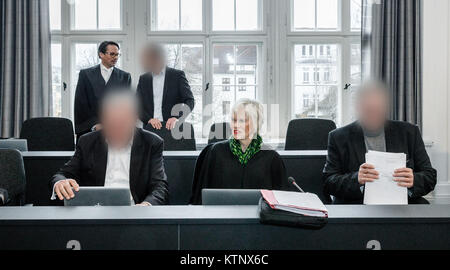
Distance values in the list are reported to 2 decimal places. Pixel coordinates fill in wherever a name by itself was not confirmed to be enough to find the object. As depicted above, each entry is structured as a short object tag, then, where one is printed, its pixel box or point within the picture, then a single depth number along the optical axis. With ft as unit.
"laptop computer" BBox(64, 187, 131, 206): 5.03
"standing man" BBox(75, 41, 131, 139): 11.62
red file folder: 4.12
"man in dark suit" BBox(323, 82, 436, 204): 7.06
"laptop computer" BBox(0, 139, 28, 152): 9.22
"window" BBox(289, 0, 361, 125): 14.38
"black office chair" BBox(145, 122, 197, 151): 10.85
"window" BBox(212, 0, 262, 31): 14.42
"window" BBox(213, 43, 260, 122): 14.53
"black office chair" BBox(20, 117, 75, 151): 11.48
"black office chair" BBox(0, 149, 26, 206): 7.60
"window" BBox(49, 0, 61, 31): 14.44
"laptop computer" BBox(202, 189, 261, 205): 4.88
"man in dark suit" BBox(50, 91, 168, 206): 7.14
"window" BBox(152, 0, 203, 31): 14.46
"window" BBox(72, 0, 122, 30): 14.55
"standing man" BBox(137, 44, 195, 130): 11.83
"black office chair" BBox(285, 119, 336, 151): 11.13
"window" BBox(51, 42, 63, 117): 14.55
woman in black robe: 7.55
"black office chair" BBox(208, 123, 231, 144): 11.12
